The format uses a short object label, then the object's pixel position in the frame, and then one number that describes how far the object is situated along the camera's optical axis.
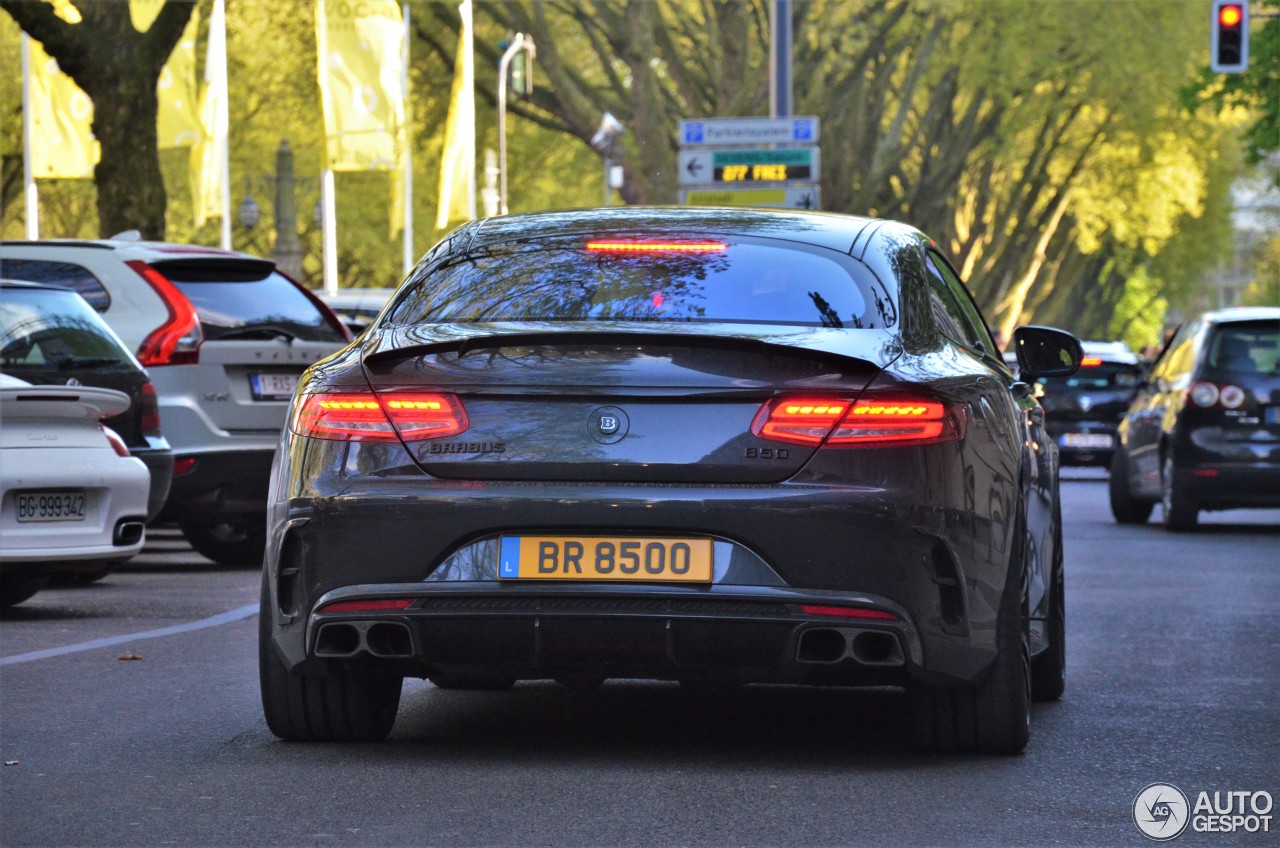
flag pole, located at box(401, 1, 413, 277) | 37.53
